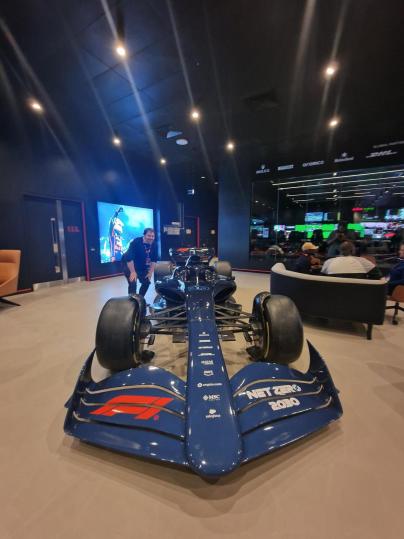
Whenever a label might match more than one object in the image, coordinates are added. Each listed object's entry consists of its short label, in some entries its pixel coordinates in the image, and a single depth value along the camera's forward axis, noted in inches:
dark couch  108.3
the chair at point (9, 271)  162.1
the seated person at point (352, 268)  125.9
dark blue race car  42.9
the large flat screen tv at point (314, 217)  292.8
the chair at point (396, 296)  128.8
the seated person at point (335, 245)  206.5
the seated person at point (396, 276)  133.3
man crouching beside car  140.7
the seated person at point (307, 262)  157.4
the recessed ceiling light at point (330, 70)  137.6
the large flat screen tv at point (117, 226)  280.1
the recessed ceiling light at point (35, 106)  174.9
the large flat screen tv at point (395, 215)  243.1
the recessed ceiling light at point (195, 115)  189.0
